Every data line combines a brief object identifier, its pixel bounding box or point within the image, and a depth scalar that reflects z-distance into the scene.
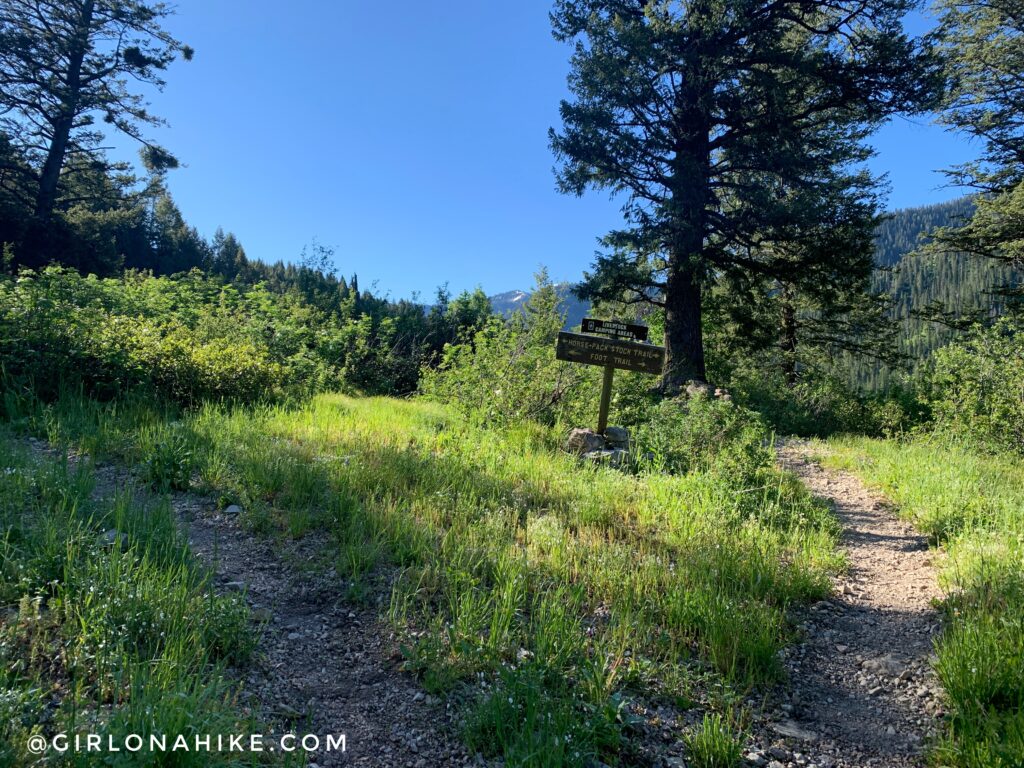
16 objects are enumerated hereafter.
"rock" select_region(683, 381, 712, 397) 10.44
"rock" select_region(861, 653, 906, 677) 3.04
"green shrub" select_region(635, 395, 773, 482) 6.28
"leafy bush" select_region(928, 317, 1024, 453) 8.85
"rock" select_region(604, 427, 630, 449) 7.61
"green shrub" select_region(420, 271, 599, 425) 8.66
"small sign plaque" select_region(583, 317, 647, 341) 8.02
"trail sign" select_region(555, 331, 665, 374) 7.80
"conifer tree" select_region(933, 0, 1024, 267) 16.20
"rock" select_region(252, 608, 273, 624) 3.04
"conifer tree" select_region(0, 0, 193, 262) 21.59
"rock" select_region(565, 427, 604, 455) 7.29
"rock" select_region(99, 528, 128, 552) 3.26
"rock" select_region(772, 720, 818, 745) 2.54
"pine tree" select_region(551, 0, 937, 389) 11.43
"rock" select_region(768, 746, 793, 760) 2.40
